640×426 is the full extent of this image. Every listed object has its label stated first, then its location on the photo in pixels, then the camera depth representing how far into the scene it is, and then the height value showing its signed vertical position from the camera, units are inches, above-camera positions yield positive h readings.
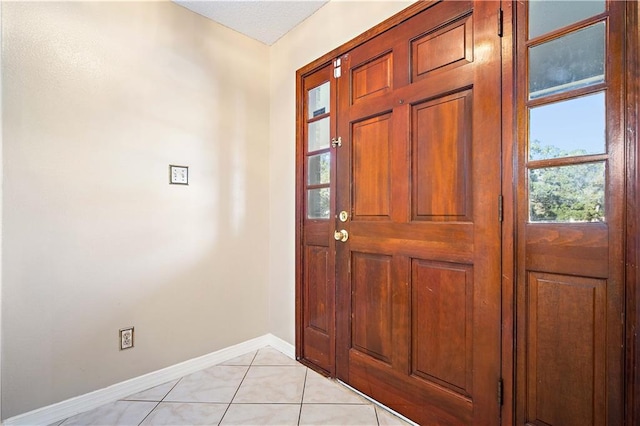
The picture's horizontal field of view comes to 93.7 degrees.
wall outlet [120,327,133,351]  70.3 -29.9
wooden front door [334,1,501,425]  50.8 -0.9
